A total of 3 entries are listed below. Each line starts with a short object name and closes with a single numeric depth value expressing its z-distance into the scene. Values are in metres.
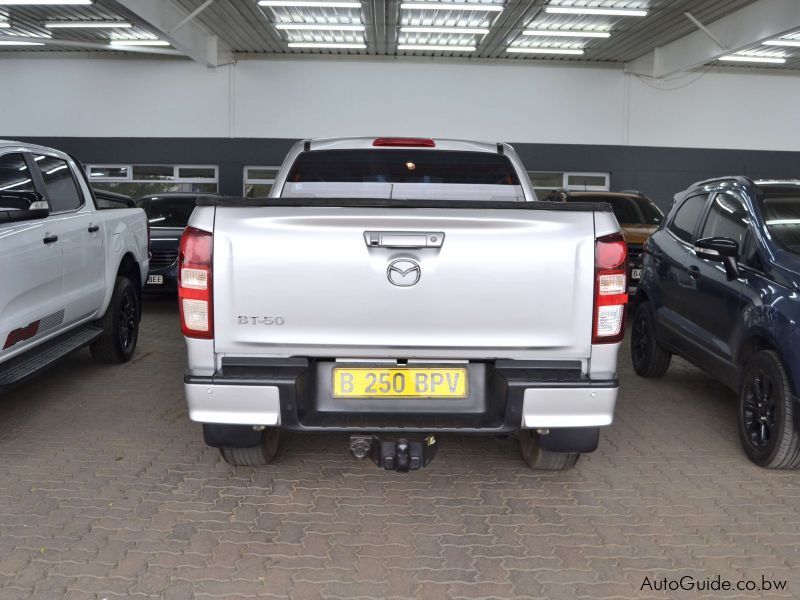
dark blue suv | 4.03
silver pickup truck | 3.09
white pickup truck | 4.51
